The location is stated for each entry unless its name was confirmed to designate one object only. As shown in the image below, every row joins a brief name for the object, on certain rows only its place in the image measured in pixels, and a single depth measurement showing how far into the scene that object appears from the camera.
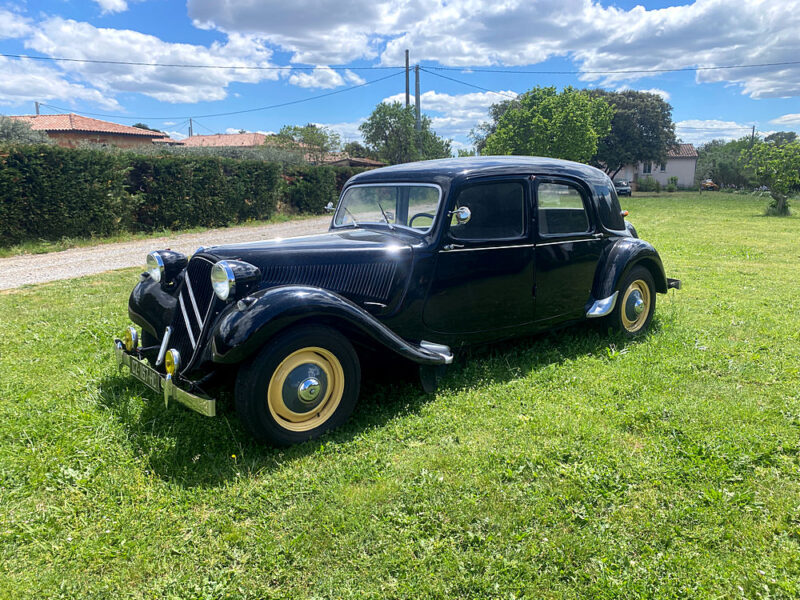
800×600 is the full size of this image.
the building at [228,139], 56.00
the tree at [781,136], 74.07
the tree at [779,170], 20.25
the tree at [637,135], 49.16
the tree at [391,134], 45.62
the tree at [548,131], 31.98
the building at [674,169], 58.78
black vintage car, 3.12
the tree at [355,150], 59.30
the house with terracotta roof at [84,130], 37.81
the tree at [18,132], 18.69
